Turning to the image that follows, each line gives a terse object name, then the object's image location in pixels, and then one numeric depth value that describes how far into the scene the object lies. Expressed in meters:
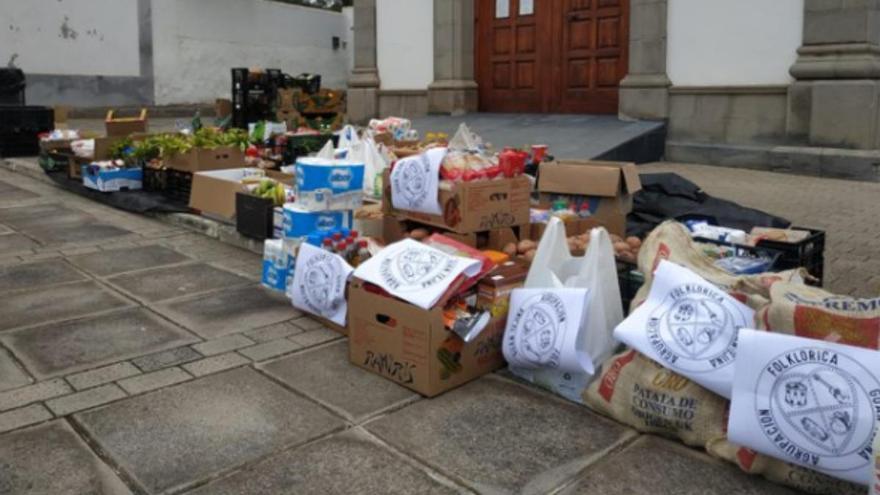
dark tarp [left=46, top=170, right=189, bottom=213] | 7.29
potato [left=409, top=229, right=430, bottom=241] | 4.27
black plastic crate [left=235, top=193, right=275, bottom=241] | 5.65
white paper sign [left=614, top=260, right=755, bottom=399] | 2.67
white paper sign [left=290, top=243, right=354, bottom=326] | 3.96
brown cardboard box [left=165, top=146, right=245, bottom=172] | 7.37
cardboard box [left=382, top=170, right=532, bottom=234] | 4.13
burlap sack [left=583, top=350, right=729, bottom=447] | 2.73
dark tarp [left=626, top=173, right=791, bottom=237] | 5.13
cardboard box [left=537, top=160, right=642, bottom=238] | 4.75
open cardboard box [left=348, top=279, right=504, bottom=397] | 3.22
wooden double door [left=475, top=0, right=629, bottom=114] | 11.21
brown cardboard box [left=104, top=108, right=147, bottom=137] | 8.94
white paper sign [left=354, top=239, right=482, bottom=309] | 3.31
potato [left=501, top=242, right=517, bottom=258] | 4.14
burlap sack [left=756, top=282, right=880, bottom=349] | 2.31
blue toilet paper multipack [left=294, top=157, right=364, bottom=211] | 4.52
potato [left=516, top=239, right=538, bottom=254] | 4.18
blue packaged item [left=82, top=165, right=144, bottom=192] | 8.21
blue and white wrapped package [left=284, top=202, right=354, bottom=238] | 4.48
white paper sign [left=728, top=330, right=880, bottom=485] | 2.25
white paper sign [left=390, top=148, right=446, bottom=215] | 4.21
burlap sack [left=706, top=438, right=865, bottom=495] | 2.40
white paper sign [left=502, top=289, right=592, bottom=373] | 3.08
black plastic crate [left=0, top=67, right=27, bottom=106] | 12.81
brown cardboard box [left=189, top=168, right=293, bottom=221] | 6.43
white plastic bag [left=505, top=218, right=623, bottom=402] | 3.13
